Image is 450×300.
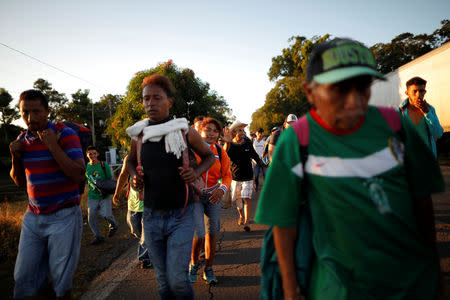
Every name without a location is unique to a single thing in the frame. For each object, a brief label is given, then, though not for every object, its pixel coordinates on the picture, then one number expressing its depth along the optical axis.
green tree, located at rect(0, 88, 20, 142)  44.63
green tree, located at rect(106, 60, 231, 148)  15.23
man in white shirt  10.13
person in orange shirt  3.59
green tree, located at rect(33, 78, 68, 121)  53.62
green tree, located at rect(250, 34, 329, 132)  35.59
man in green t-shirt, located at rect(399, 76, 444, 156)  3.65
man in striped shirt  2.44
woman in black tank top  2.29
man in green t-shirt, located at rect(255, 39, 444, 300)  1.17
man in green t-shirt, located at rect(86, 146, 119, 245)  5.81
